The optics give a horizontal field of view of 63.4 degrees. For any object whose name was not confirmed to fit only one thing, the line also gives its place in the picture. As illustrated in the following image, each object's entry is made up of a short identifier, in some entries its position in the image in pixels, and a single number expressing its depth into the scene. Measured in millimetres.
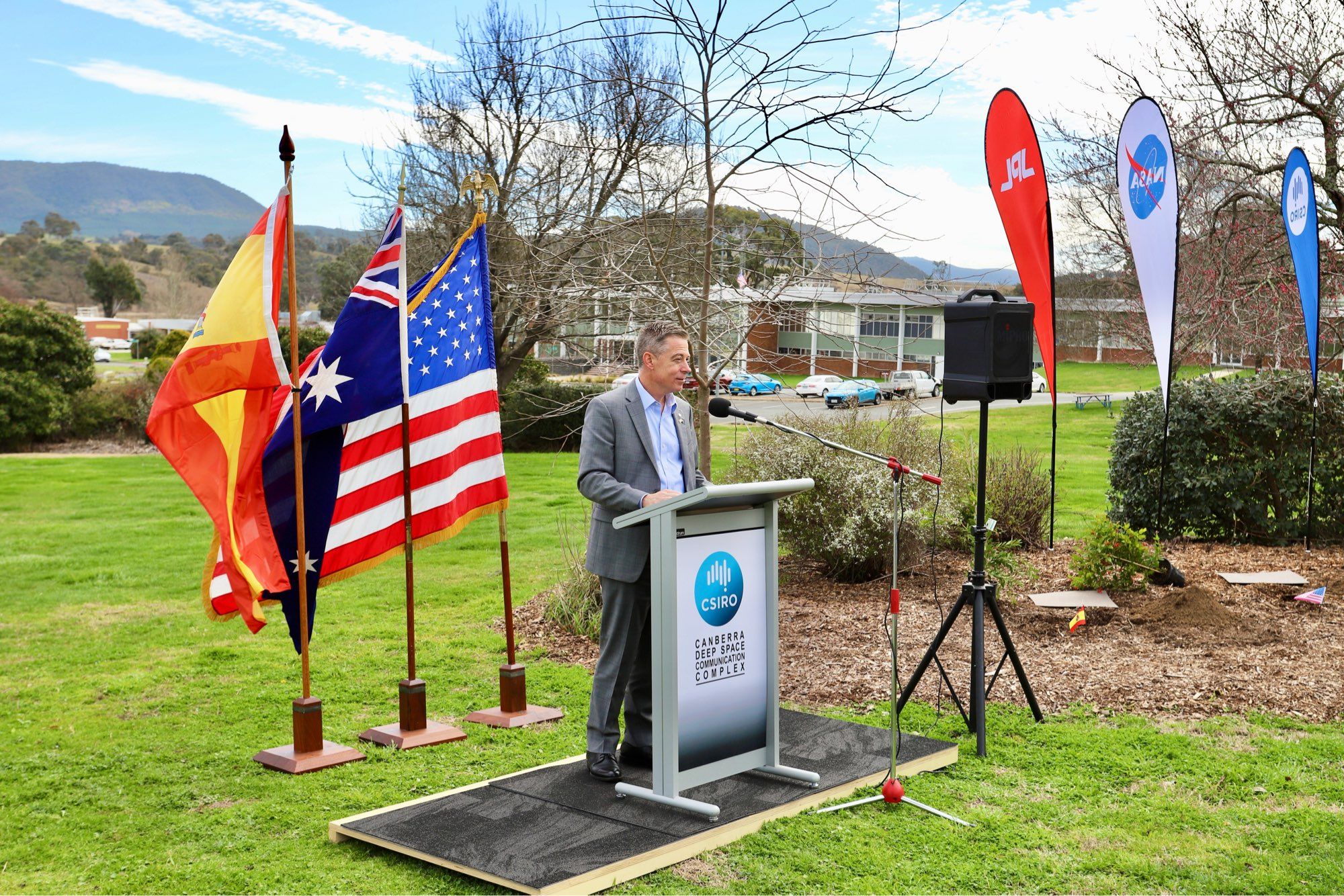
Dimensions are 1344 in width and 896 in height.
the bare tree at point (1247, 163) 11711
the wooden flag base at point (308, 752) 5930
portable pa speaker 5930
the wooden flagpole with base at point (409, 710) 6379
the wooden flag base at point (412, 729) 6375
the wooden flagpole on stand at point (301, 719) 5902
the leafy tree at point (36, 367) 23844
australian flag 6184
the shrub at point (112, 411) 25688
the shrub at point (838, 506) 10062
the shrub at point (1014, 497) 11758
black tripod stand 6141
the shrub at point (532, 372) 25922
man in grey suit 5227
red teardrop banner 7098
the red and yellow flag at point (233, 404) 5637
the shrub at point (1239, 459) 11258
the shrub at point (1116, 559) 9375
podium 4855
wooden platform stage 4348
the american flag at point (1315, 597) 9062
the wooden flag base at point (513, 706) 6848
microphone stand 4766
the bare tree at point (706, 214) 8227
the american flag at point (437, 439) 6551
